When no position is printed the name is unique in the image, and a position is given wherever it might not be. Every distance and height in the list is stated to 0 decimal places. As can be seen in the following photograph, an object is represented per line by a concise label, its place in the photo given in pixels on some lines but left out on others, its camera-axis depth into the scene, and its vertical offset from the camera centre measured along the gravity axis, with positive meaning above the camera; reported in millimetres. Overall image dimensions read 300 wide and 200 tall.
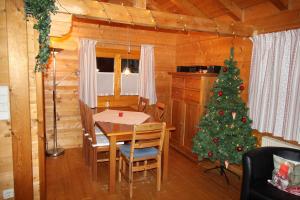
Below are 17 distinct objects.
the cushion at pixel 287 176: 2242 -981
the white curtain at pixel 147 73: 4898 +83
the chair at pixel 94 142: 3117 -957
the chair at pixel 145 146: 2689 -936
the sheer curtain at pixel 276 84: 2752 -53
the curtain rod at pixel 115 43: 4570 +687
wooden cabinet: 3785 -483
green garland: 2000 +494
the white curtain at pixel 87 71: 4355 +74
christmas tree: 3229 -631
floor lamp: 4088 -1200
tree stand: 3475 -1461
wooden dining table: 2846 -774
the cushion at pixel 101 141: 3150 -949
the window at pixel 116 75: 4723 +21
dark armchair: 2267 -988
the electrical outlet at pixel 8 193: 2176 -1183
